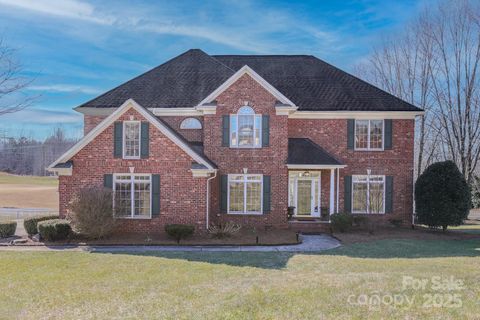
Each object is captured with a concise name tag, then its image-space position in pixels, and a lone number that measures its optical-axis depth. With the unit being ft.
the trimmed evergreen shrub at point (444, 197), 56.70
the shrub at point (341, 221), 56.13
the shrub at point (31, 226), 50.14
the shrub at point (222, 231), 49.42
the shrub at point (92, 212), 45.32
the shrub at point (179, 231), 46.82
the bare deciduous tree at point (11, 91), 38.29
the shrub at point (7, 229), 50.47
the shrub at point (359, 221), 58.39
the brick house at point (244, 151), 50.67
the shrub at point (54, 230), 46.24
